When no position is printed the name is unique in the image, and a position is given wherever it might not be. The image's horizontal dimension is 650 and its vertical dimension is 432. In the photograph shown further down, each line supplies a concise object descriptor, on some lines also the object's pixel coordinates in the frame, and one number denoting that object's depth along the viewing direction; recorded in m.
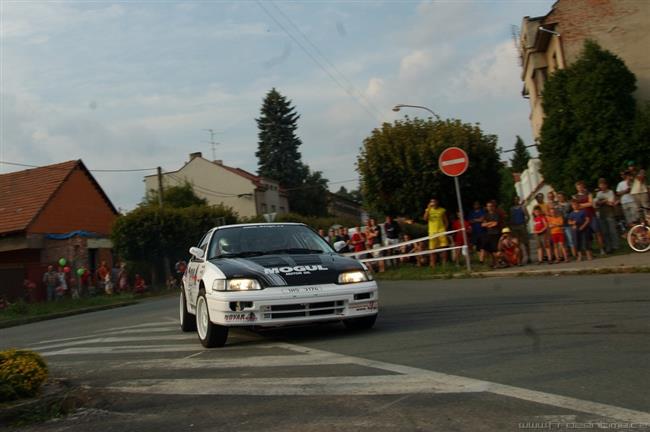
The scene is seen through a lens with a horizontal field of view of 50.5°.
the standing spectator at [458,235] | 18.30
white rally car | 7.73
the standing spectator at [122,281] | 31.20
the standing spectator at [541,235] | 16.17
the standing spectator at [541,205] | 16.52
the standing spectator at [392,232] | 20.19
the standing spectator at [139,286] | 30.78
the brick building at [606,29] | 28.34
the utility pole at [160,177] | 42.81
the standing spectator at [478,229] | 17.16
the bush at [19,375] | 5.66
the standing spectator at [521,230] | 17.00
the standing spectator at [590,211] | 15.75
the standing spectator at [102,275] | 31.08
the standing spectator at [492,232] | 16.81
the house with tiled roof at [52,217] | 35.09
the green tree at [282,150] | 80.00
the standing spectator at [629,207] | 16.00
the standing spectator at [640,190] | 16.00
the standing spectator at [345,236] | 22.49
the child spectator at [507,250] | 16.55
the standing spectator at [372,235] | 21.59
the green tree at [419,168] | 22.56
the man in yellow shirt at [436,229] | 18.47
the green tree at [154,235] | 37.22
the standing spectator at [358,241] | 21.98
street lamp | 32.29
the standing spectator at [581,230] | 15.62
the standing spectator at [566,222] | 15.81
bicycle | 15.25
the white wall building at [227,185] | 74.12
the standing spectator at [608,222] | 16.03
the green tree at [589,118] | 25.31
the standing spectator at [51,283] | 28.14
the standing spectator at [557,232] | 15.88
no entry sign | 16.53
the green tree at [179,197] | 65.62
